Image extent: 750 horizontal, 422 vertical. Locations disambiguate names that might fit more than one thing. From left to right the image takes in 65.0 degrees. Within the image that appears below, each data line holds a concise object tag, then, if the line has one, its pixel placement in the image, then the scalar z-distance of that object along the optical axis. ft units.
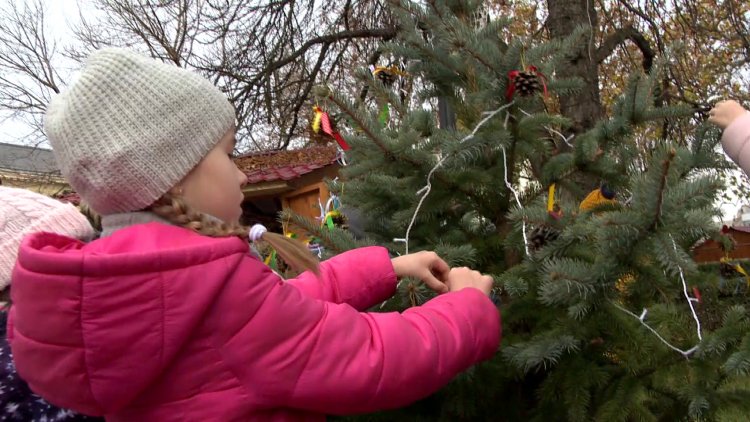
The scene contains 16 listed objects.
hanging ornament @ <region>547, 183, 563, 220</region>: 4.49
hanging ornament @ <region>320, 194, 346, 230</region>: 9.36
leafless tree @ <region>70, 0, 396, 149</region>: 23.32
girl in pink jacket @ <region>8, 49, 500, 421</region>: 3.08
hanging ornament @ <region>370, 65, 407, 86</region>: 7.18
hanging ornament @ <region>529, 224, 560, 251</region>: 4.43
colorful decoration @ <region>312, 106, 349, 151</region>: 6.59
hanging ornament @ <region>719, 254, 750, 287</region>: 6.10
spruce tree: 3.85
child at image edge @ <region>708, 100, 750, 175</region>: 5.02
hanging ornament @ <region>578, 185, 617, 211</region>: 5.16
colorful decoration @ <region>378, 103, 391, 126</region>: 6.58
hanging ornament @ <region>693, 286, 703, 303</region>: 4.84
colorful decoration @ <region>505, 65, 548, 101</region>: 5.17
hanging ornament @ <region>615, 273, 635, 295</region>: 4.41
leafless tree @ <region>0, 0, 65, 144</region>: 45.98
